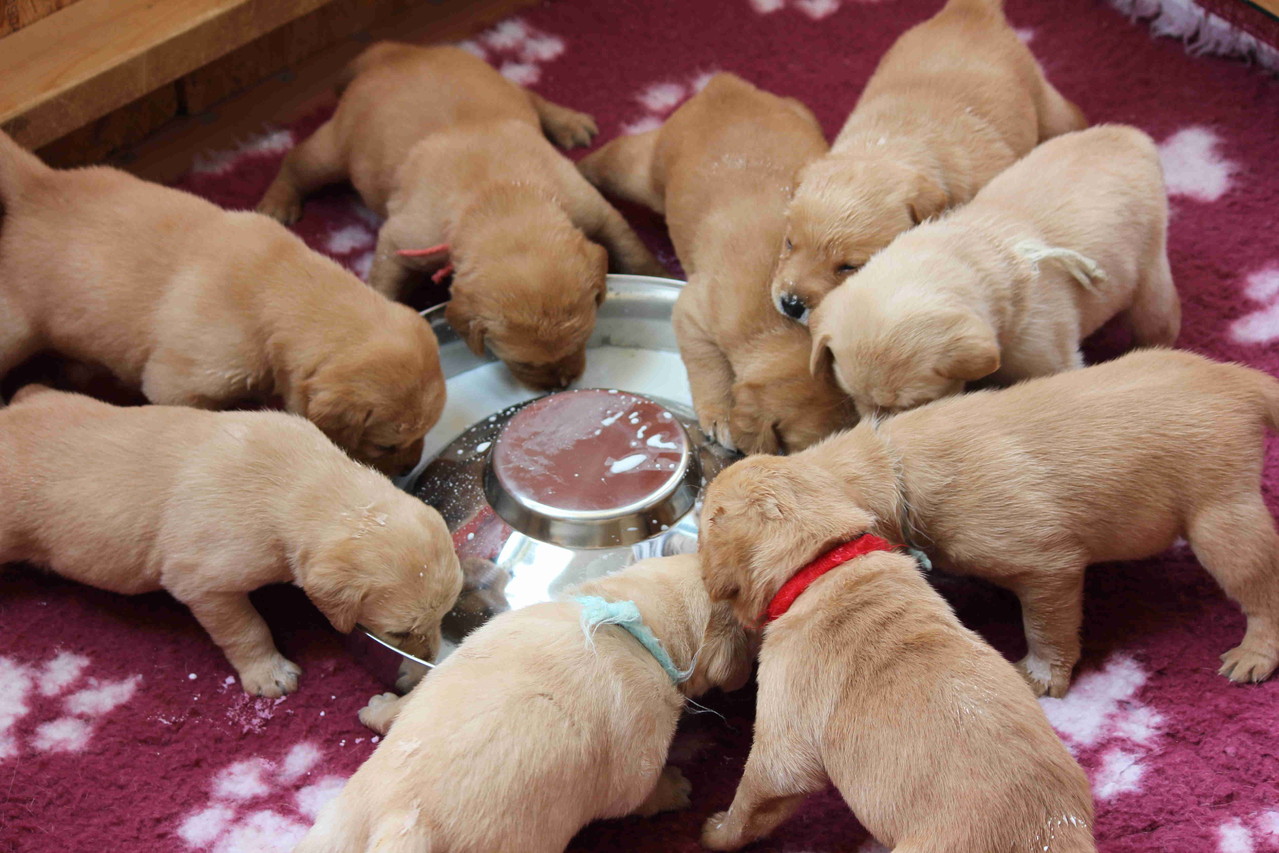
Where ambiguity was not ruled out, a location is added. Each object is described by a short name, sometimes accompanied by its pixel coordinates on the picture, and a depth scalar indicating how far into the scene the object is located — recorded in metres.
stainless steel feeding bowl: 2.87
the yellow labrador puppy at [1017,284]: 2.68
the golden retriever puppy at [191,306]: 2.94
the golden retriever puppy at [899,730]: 1.96
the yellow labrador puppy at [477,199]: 3.19
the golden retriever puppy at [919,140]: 2.97
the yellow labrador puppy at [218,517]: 2.52
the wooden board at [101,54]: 3.38
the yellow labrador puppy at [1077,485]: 2.46
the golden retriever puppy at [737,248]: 2.93
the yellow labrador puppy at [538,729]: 1.97
